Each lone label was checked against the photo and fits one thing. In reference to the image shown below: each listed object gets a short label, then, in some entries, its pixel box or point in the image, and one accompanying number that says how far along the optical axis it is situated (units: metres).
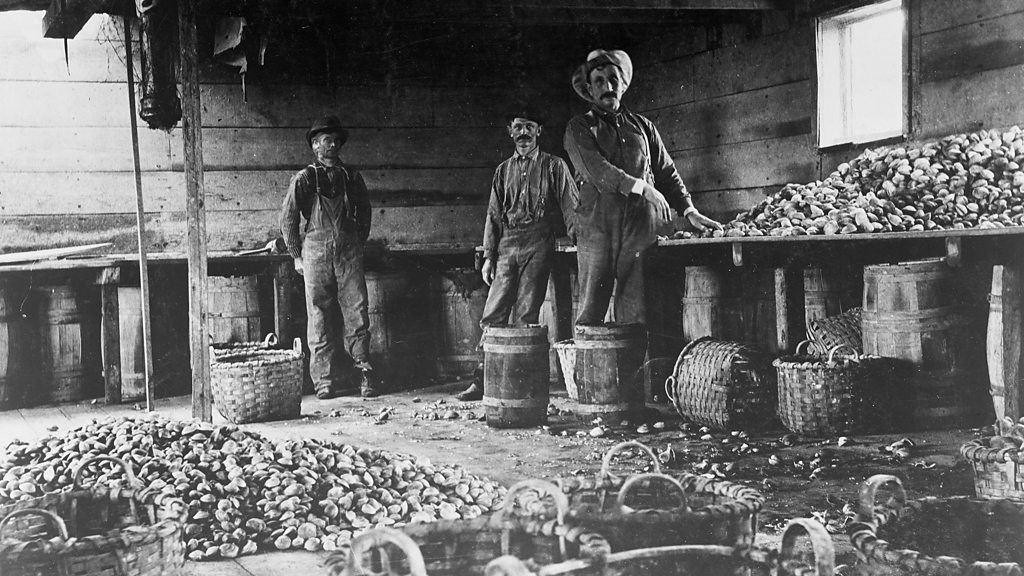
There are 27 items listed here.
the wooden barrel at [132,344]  6.43
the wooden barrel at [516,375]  5.16
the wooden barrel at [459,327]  7.28
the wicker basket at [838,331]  5.30
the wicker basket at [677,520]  2.61
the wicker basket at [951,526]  2.60
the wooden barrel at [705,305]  5.71
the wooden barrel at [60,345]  6.24
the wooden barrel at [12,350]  5.96
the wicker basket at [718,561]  2.28
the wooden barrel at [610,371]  5.08
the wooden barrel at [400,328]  7.20
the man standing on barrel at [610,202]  5.28
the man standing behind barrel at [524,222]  6.18
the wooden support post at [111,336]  6.37
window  6.38
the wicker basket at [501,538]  2.48
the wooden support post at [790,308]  5.71
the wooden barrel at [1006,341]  4.30
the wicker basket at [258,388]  5.60
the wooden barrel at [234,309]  6.73
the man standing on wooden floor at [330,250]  6.68
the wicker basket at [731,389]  4.97
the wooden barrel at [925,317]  4.73
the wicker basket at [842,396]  4.73
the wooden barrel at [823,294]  5.55
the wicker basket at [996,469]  3.23
